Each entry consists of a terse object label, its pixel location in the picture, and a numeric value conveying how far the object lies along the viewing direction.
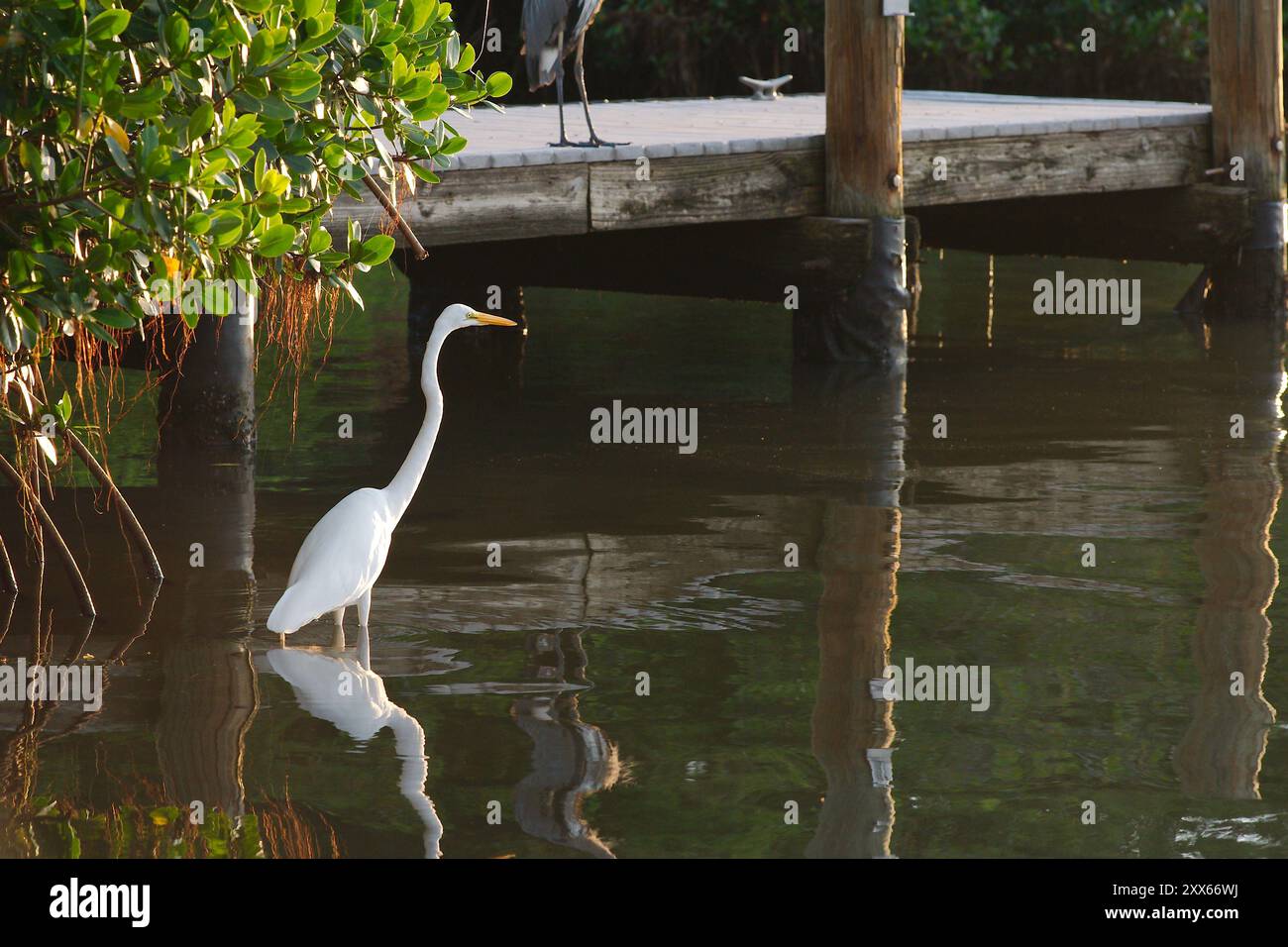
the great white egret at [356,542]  6.26
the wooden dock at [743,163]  10.36
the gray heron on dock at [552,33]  11.12
